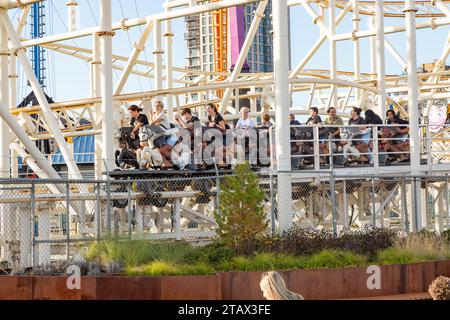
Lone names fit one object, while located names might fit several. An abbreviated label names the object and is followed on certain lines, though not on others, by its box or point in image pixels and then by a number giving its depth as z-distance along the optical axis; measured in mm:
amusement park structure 21672
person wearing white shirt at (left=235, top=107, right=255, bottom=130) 23641
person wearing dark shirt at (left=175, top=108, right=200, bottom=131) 22953
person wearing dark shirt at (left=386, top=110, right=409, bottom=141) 26891
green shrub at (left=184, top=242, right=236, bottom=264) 18609
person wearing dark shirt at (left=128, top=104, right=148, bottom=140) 22753
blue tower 86062
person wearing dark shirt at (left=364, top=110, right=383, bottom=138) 26481
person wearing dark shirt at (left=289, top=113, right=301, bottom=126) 25450
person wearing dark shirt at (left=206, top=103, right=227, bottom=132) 23172
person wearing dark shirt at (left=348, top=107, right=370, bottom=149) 25938
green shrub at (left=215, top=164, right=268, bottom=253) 19438
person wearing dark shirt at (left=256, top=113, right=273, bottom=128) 24766
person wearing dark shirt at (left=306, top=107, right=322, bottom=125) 25844
